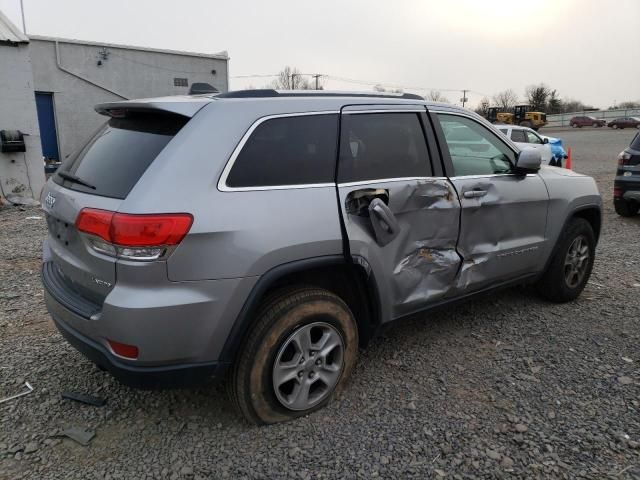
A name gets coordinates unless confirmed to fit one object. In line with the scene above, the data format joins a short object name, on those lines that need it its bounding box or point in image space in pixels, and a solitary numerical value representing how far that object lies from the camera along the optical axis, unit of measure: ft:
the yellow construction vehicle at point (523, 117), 152.97
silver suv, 7.80
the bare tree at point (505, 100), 297.33
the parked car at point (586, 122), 206.59
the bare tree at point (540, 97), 266.36
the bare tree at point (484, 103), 272.60
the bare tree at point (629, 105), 302.66
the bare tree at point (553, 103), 270.67
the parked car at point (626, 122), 181.68
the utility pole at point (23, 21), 58.18
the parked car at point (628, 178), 27.50
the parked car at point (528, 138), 50.80
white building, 57.93
